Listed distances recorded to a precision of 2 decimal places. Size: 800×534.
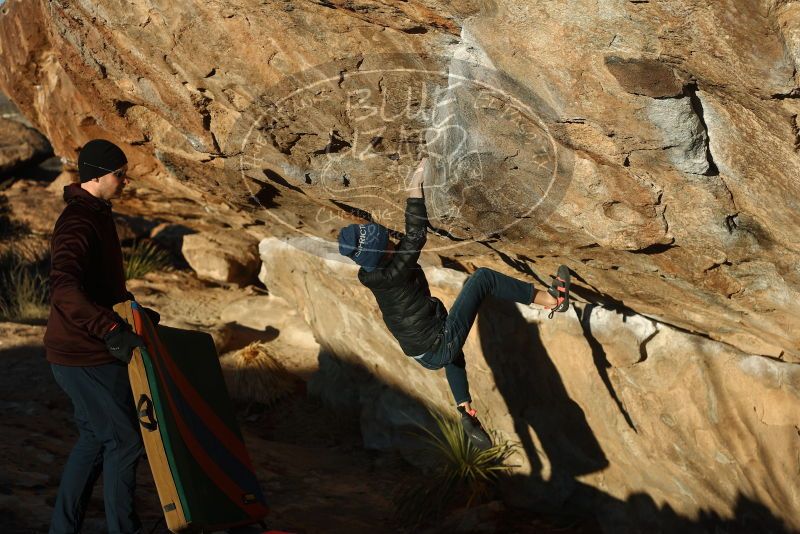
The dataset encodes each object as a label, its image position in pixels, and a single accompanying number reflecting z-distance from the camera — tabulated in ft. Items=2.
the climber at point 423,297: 15.75
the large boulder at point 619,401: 16.76
